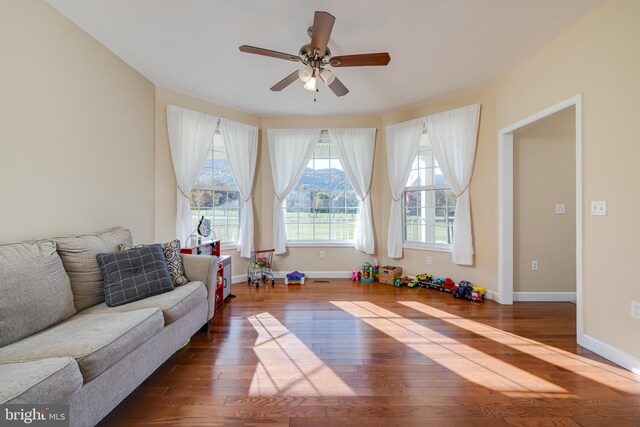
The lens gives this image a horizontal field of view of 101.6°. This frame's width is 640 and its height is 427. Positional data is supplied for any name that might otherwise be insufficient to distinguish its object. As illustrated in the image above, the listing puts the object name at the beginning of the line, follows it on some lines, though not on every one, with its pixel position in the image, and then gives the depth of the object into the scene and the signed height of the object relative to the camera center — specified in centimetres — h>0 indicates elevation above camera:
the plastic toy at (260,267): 405 -77
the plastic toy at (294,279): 411 -95
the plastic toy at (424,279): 387 -90
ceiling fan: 209 +135
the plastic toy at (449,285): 359 -92
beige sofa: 107 -61
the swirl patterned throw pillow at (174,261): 227 -38
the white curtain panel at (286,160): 437 +98
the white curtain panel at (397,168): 411 +82
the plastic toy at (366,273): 426 -90
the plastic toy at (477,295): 325 -94
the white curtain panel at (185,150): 350 +95
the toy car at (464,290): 336 -92
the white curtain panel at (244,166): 406 +84
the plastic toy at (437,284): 370 -92
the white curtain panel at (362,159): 439 +101
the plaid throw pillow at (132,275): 189 -44
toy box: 406 -86
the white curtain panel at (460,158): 352 +86
